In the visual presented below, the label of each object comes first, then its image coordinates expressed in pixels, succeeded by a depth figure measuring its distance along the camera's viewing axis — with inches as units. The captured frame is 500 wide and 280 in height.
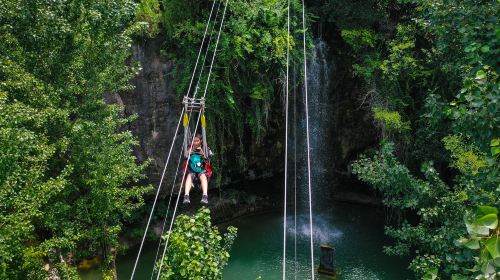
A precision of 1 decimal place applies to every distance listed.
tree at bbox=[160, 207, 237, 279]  255.6
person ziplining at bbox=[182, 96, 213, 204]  296.9
